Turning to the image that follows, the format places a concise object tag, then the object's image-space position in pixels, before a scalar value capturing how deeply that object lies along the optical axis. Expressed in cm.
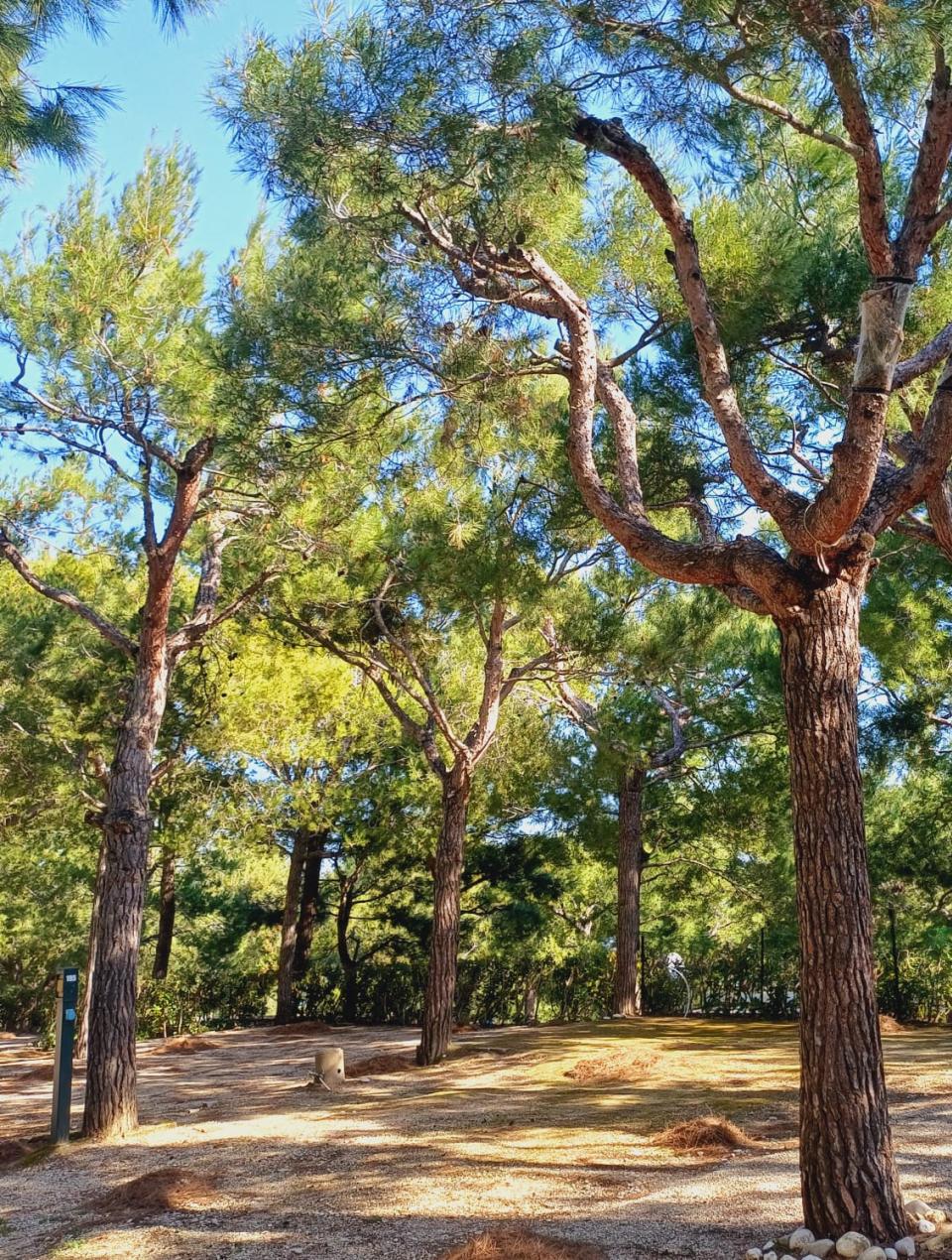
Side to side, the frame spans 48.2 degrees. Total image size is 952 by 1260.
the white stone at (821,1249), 358
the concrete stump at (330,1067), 910
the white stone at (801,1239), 364
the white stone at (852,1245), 353
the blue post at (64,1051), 701
